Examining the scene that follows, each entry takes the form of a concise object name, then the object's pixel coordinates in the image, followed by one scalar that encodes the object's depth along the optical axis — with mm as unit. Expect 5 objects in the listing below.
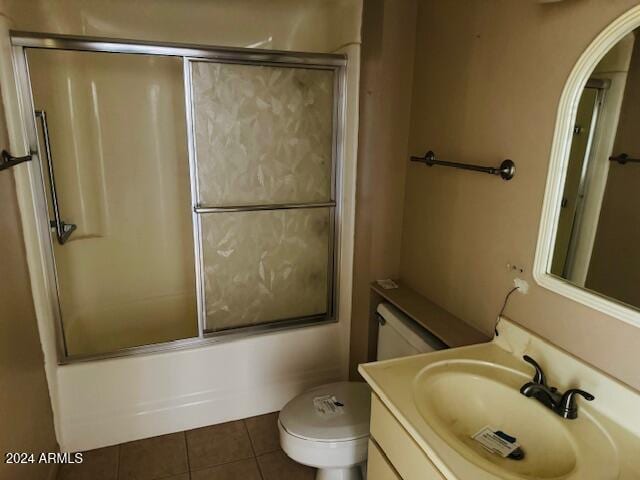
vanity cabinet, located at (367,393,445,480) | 1168
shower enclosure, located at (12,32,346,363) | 2092
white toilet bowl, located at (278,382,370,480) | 1714
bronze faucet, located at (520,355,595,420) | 1210
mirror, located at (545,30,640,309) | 1175
